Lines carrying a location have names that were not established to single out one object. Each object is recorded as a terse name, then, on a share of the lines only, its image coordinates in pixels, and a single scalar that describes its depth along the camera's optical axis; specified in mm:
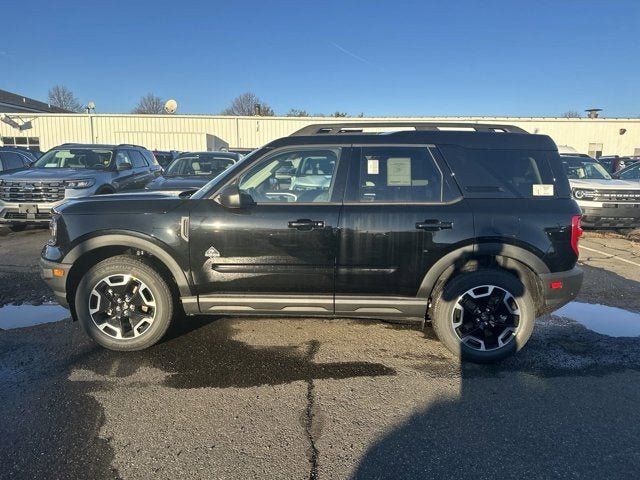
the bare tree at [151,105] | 71000
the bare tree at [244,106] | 73312
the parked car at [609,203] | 9523
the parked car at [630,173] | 11384
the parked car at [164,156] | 22919
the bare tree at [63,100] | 70512
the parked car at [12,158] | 11270
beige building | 30969
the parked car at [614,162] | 17578
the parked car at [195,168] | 8638
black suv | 3533
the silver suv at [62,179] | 8270
